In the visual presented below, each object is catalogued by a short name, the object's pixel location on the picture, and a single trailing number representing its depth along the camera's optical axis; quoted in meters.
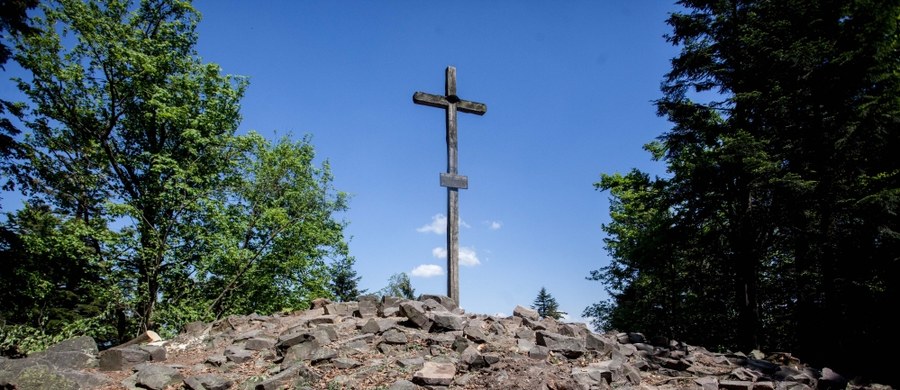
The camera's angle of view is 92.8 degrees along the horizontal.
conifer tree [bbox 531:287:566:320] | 45.78
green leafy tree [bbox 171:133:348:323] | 14.82
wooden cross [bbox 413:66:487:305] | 9.05
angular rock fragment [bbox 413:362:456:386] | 5.57
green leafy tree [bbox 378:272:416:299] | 34.97
